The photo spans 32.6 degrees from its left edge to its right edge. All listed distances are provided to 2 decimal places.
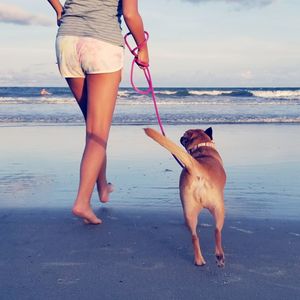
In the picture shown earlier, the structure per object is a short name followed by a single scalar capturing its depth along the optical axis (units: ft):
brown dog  9.17
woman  10.98
